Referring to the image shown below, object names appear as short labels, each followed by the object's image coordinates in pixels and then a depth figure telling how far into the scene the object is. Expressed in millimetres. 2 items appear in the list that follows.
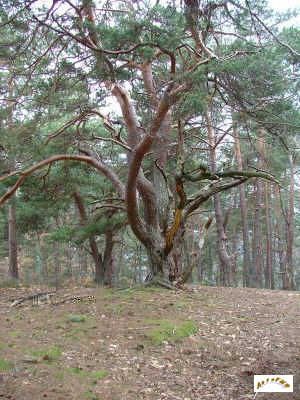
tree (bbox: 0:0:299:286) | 6078
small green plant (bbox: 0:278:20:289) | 14625
